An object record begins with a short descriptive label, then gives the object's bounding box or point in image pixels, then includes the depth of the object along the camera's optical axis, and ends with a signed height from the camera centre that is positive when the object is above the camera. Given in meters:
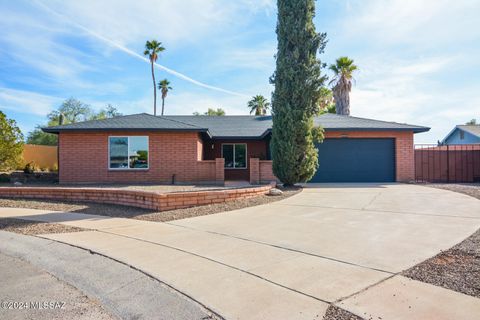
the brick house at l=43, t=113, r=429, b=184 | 14.80 +0.42
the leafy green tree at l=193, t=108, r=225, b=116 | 45.28 +7.54
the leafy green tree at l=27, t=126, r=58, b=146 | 37.19 +3.09
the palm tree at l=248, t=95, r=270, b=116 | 39.12 +7.38
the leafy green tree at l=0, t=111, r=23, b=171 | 14.74 +1.00
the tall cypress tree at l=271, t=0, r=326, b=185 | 12.28 +3.06
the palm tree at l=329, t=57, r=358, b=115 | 25.36 +6.98
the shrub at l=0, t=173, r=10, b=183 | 15.27 -0.75
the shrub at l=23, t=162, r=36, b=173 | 16.41 -0.33
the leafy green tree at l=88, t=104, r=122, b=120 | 49.97 +8.41
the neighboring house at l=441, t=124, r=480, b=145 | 26.11 +2.40
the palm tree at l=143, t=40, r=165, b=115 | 34.94 +12.98
